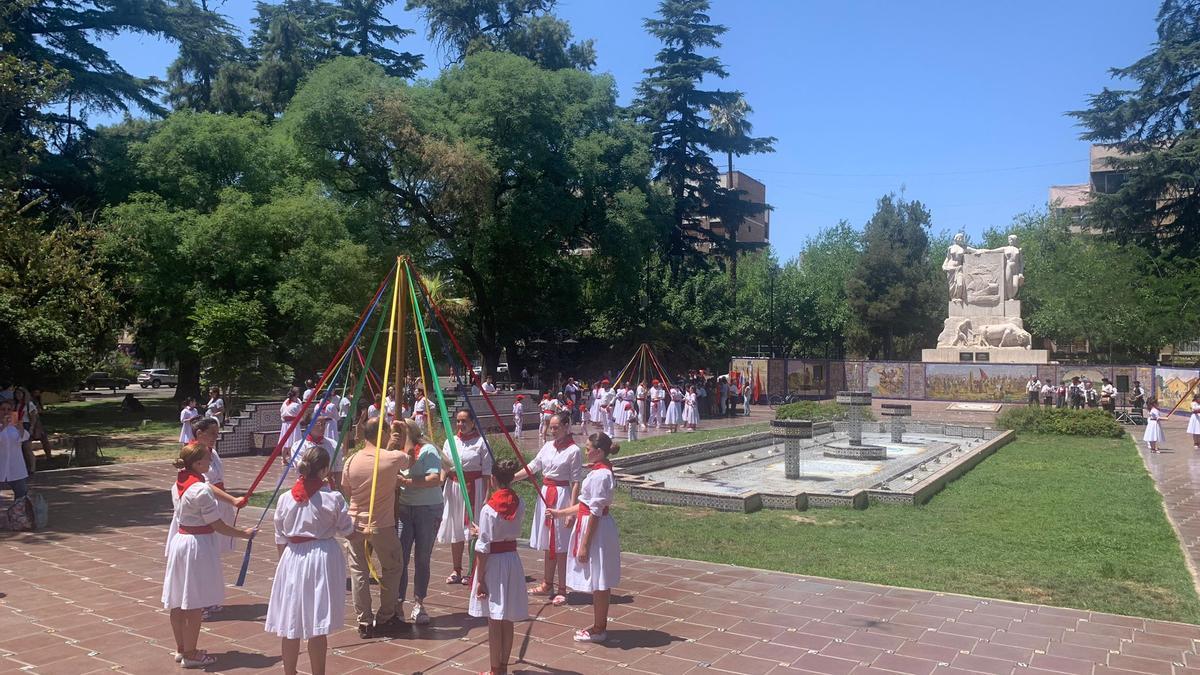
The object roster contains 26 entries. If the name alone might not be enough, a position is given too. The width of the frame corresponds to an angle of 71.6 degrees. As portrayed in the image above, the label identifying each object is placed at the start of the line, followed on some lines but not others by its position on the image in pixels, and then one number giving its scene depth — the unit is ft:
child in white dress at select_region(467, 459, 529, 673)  18.17
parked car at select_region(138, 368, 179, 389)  176.86
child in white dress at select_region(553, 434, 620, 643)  21.36
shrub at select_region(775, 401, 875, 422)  89.81
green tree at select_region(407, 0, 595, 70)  128.67
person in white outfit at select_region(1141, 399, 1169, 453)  67.96
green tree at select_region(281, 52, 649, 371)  101.55
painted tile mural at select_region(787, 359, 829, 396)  131.03
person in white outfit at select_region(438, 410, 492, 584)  26.50
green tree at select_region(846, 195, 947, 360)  177.58
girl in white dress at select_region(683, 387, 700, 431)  88.25
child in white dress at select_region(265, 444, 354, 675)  17.01
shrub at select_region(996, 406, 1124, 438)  78.84
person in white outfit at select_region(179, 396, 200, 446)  58.54
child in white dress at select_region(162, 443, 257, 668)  19.30
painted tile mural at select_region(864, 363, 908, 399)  126.82
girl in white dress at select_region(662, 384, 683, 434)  87.30
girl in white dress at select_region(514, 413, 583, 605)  24.79
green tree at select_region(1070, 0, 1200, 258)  131.75
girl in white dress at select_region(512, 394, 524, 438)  78.89
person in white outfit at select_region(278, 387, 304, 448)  57.47
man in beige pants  21.25
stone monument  124.26
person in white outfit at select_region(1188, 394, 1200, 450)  69.15
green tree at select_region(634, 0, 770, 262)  140.05
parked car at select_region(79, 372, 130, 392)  156.97
